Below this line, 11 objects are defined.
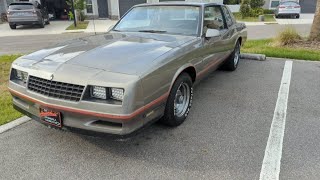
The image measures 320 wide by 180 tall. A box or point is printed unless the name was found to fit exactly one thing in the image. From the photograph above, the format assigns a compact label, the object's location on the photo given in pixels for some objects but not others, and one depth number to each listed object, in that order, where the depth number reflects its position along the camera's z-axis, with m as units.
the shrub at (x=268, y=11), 27.40
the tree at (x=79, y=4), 20.72
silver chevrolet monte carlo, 2.85
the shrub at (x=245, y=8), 24.47
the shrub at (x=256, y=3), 25.22
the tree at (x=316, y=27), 9.03
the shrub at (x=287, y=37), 9.48
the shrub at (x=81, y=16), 22.40
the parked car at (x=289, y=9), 23.89
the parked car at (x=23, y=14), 18.02
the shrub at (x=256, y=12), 24.93
